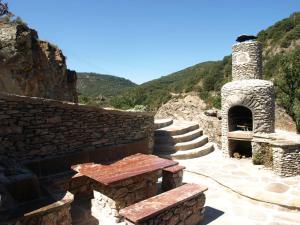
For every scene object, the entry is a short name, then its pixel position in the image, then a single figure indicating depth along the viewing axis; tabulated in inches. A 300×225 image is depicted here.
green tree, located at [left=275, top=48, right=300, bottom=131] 654.5
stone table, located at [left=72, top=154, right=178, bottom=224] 222.2
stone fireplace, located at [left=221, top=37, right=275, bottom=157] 379.6
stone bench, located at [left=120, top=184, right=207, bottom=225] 172.4
